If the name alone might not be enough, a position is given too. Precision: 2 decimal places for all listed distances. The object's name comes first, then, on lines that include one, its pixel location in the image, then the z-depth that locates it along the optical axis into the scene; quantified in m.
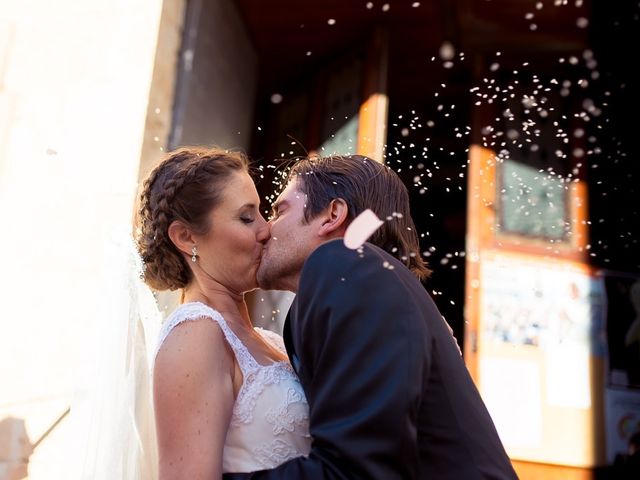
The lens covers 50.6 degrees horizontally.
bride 1.37
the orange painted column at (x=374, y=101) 3.73
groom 1.01
